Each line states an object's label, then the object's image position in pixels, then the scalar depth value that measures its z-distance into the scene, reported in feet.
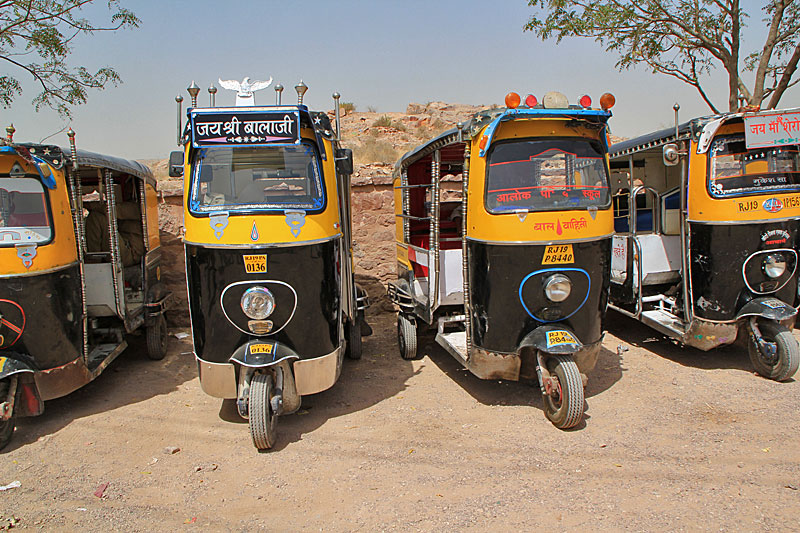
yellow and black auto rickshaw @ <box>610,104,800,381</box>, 18.15
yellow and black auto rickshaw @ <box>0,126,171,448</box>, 15.35
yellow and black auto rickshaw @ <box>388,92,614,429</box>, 15.69
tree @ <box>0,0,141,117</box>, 33.78
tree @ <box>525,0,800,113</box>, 39.50
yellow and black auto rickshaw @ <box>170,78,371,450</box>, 14.93
